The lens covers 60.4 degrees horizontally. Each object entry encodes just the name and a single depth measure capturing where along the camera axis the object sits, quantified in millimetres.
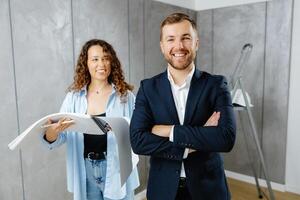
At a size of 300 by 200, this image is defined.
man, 1234
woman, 1571
